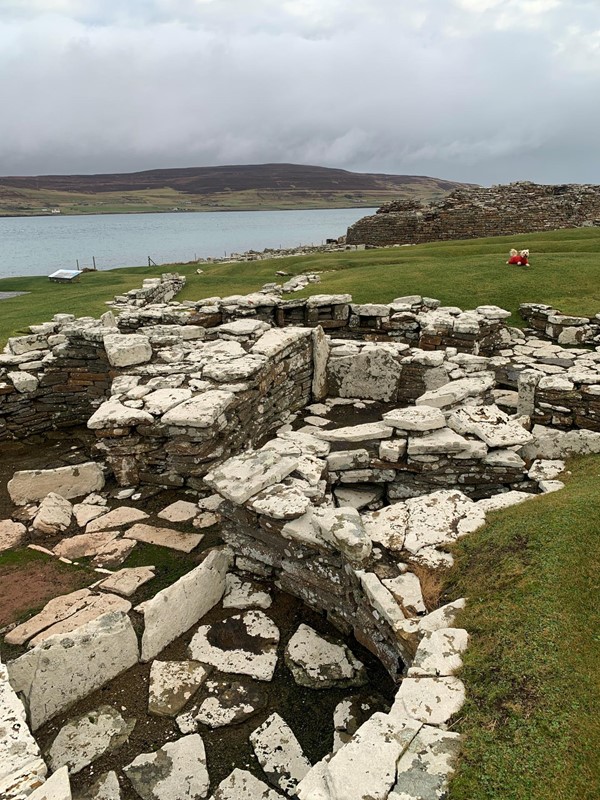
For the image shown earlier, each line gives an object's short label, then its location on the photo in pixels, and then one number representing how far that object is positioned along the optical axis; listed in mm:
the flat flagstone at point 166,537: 5690
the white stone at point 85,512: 6238
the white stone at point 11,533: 5871
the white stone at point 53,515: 6066
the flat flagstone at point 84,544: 5629
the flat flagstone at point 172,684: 3805
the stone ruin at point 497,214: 28422
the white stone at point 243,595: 4789
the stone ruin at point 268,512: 3273
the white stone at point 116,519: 6102
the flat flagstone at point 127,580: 4980
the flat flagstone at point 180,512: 6242
